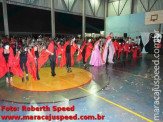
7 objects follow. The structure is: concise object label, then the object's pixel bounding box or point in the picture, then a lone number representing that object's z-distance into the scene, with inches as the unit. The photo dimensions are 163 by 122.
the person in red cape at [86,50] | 334.0
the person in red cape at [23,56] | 216.5
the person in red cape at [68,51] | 276.5
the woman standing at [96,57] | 344.2
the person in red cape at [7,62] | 214.4
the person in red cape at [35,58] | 228.4
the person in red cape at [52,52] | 242.5
